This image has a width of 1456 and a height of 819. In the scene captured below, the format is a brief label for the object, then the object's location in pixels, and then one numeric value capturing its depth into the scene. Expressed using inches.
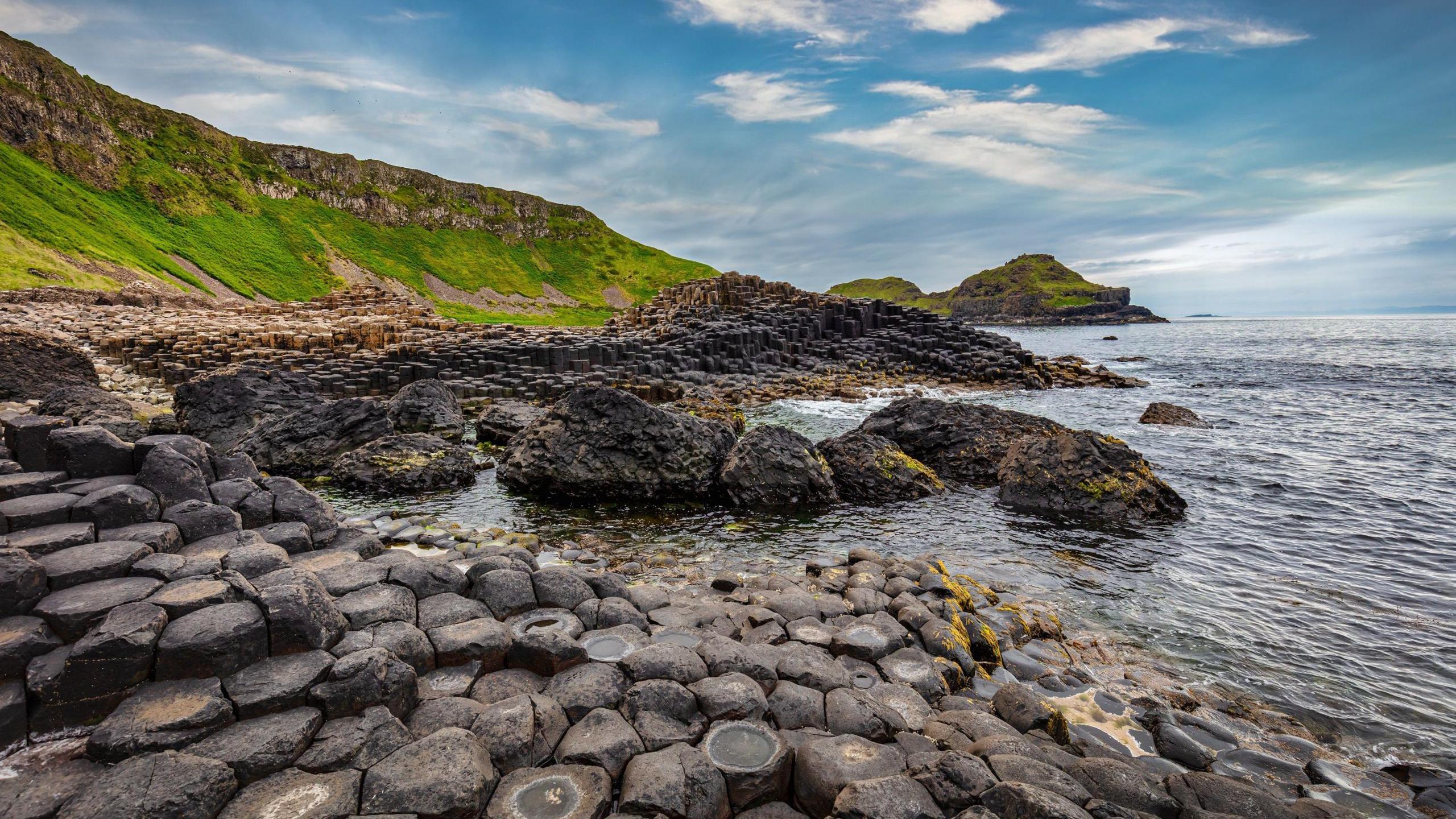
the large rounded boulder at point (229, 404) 574.9
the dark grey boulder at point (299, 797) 131.3
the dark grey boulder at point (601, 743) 155.3
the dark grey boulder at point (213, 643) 157.8
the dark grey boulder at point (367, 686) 159.6
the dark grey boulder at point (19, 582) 166.6
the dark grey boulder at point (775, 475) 467.2
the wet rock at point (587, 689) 176.1
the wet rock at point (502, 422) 663.1
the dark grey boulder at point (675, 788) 142.0
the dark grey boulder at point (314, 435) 515.8
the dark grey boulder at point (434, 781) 134.1
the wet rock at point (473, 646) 194.1
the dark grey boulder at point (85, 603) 163.3
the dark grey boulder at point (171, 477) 253.0
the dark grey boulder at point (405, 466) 486.6
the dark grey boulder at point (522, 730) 155.6
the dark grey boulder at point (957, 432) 552.1
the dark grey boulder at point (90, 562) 181.5
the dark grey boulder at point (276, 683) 154.0
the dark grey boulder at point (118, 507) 222.4
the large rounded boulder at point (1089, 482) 445.1
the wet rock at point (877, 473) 489.4
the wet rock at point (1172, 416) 827.3
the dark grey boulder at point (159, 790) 123.6
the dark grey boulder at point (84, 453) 252.8
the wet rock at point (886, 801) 135.7
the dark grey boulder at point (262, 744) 139.6
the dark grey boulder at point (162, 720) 138.8
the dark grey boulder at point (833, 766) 148.6
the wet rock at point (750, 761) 151.5
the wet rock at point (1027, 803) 128.3
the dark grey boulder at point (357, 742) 145.3
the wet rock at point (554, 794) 139.8
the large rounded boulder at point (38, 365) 589.0
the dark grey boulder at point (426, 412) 630.5
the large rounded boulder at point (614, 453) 476.7
